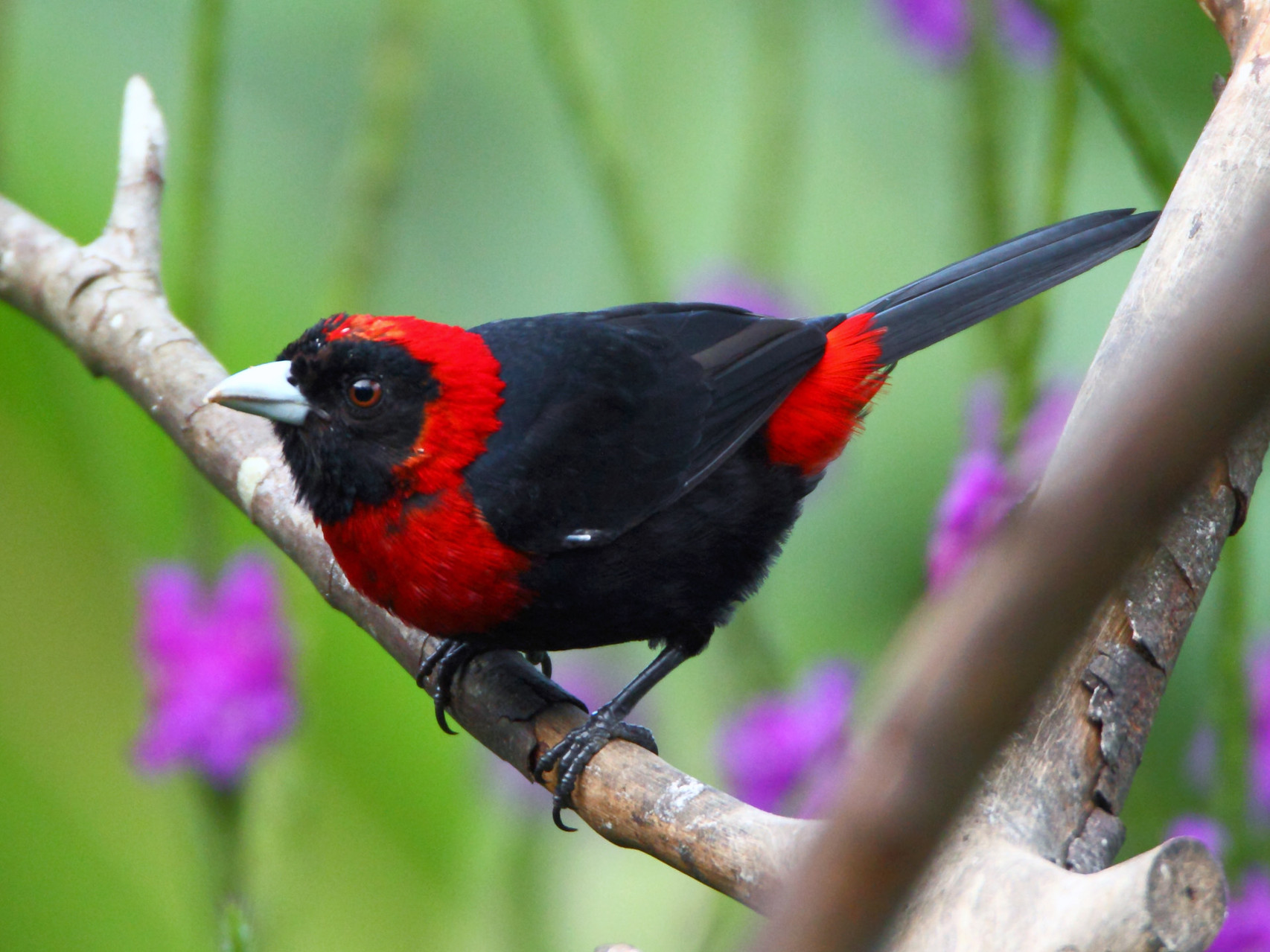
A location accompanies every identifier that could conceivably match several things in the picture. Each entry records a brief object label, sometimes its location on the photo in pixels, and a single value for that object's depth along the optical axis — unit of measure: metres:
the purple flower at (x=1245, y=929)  3.87
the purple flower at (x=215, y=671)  4.66
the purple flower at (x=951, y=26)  5.47
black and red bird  3.61
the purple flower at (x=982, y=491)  3.54
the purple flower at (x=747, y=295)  5.83
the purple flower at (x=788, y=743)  4.34
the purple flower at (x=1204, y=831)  4.10
